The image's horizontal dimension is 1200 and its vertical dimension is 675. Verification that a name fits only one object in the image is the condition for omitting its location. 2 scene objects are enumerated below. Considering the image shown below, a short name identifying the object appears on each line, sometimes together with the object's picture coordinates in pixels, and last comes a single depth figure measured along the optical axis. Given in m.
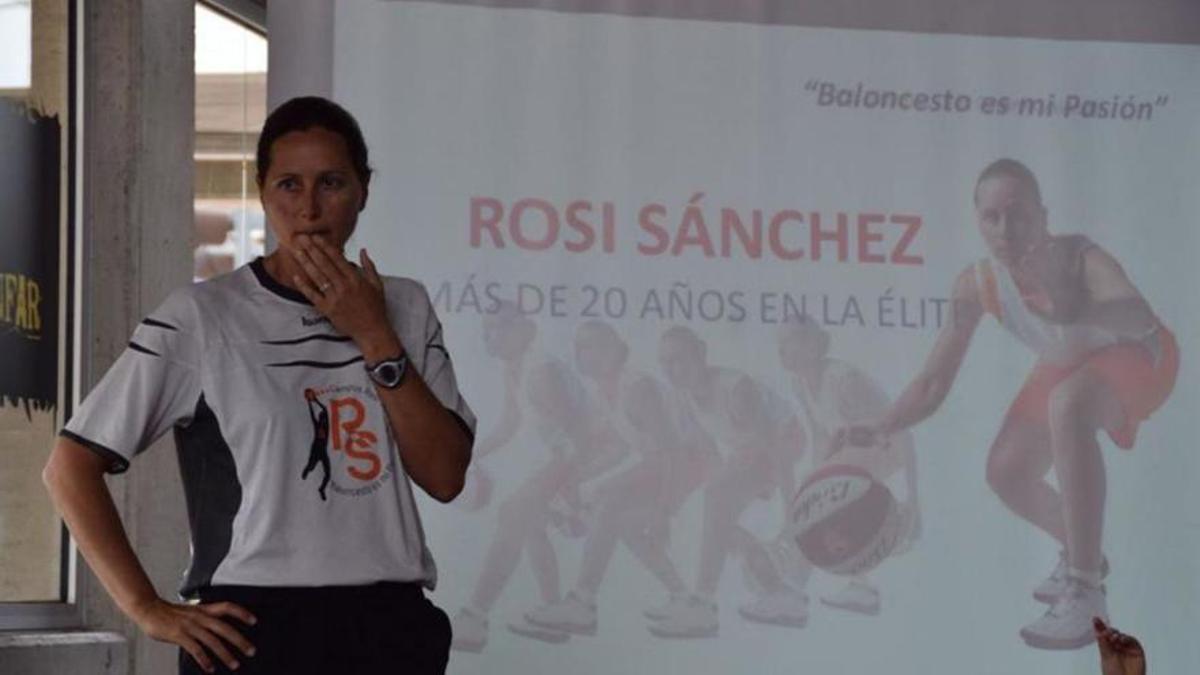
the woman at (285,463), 4.13
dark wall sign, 7.92
